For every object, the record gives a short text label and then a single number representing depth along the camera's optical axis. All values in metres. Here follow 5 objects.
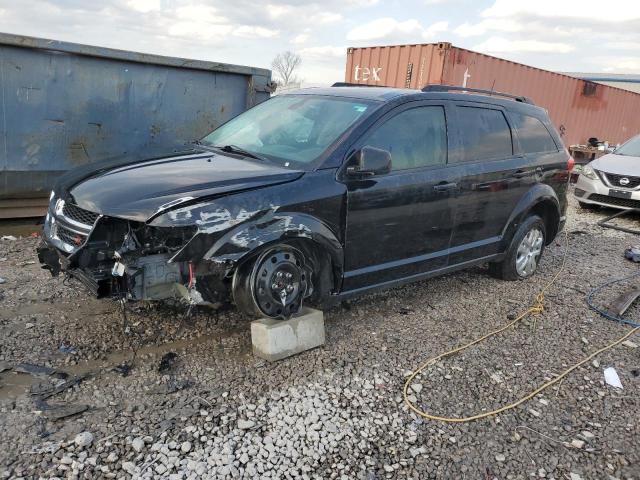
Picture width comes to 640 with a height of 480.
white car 9.09
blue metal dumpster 5.66
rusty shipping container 12.10
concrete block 3.56
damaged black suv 3.17
